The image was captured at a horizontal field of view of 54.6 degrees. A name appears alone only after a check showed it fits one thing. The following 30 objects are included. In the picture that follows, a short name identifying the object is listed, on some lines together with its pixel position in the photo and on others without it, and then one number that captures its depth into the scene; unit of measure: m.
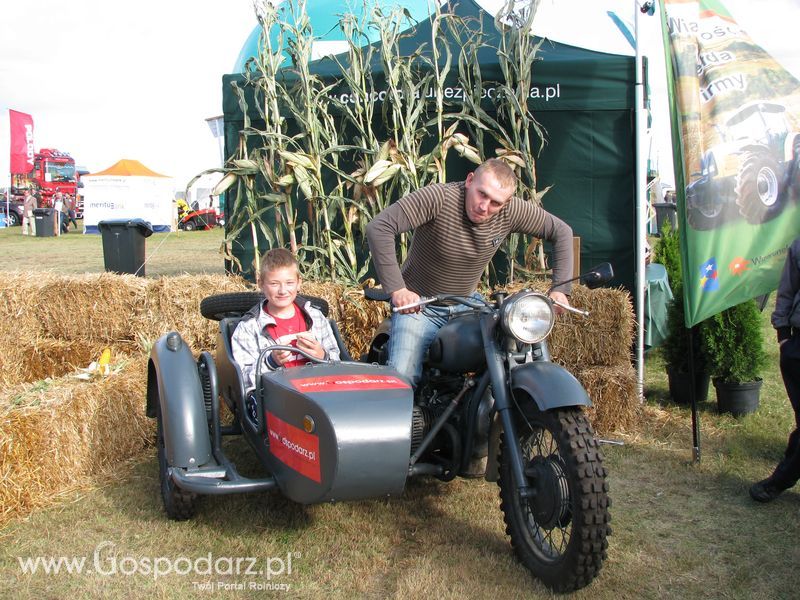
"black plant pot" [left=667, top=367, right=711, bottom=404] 5.54
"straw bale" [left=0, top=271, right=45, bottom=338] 6.09
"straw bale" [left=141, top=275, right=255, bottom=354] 5.77
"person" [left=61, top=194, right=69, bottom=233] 28.19
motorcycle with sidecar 2.79
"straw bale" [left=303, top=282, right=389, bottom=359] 5.33
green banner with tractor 4.22
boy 3.60
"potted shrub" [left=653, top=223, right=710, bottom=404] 5.41
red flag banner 28.84
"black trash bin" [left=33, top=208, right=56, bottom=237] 25.11
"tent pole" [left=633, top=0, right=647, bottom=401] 5.37
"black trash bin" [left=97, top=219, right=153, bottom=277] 8.95
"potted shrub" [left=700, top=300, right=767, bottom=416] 5.12
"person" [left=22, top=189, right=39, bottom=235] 25.45
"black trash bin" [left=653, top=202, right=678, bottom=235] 18.33
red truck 35.31
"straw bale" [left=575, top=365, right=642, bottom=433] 4.99
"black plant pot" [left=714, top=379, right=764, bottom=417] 5.23
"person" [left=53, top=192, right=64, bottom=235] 25.23
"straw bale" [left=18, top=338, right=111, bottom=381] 6.11
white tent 24.75
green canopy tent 6.03
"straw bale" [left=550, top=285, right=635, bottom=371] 5.12
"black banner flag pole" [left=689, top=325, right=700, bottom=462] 4.30
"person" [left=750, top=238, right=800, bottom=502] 3.75
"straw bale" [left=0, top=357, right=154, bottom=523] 3.70
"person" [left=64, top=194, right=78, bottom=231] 29.93
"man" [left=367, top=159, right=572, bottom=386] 3.40
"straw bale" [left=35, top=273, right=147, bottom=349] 5.99
